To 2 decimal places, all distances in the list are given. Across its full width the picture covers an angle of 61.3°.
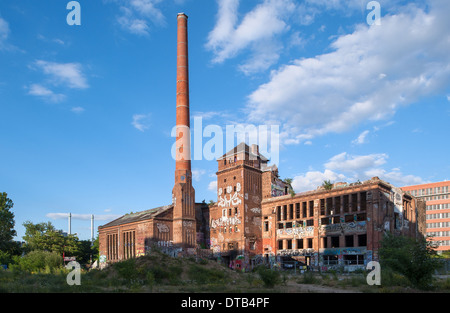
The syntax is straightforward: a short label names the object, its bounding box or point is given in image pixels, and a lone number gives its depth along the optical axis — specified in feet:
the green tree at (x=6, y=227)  185.37
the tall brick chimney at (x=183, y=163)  166.91
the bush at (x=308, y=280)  88.78
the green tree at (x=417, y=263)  65.05
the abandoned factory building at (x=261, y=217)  141.59
